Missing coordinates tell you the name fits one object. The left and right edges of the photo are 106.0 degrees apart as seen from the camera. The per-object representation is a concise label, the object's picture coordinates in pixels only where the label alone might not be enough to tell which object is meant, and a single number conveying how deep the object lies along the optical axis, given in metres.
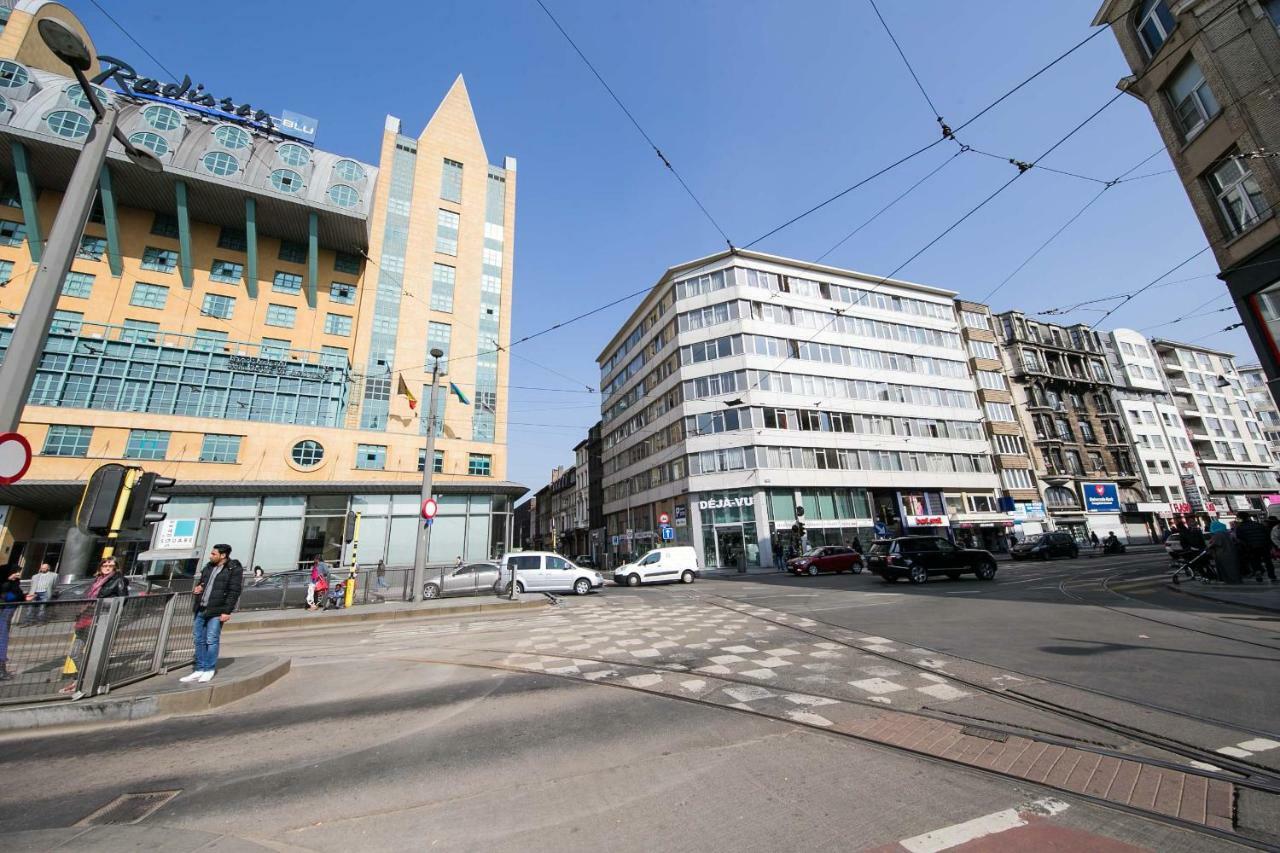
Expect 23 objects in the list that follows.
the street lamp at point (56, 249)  5.28
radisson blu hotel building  25.33
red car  26.64
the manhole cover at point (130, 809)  3.29
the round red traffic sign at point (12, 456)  4.91
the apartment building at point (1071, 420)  48.72
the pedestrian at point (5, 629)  5.52
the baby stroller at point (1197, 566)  14.67
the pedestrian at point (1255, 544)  13.31
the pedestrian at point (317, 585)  16.52
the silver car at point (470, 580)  19.84
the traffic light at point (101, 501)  6.29
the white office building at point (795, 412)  36.62
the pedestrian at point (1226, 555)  13.52
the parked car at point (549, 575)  21.30
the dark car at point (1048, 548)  30.72
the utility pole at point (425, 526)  15.66
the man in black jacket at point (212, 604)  6.52
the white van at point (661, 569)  25.73
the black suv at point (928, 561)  18.39
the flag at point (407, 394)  28.03
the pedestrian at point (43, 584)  11.64
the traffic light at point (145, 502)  6.80
